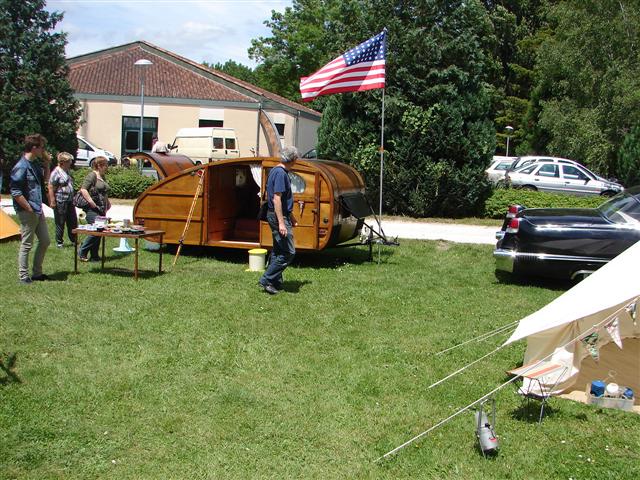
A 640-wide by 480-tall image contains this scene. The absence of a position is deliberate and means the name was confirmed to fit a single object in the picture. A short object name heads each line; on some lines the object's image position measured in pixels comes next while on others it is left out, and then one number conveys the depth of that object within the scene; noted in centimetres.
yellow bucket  1017
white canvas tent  519
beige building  3272
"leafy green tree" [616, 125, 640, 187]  2150
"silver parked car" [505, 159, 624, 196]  2162
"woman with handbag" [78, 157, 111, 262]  1038
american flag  1150
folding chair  511
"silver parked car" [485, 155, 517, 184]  2294
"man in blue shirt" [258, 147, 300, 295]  833
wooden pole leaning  1077
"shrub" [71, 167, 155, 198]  1988
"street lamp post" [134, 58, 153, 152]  3019
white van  2656
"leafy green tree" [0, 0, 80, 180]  2158
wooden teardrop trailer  1007
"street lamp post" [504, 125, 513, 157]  4103
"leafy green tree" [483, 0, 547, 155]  4272
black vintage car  884
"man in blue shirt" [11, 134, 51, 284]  818
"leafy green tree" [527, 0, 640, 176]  2178
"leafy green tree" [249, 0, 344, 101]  4894
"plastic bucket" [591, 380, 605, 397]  534
